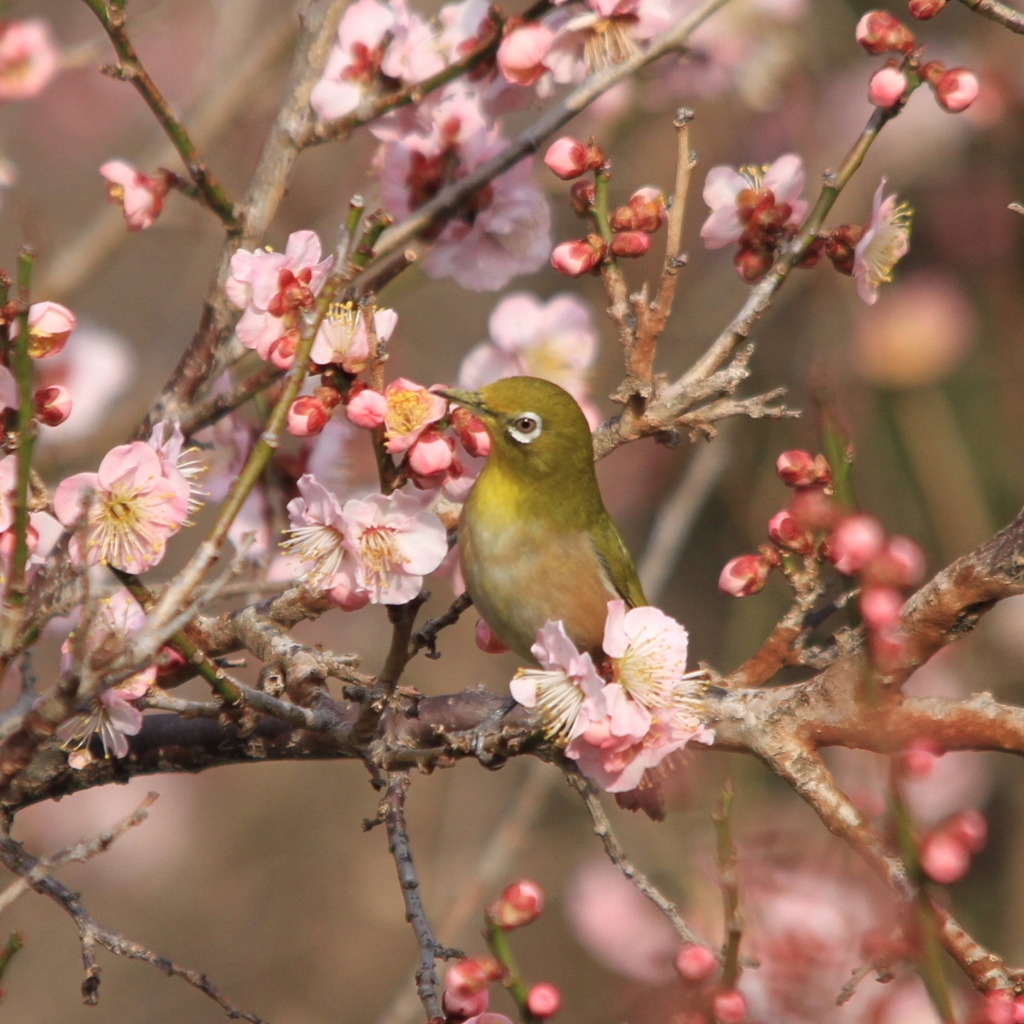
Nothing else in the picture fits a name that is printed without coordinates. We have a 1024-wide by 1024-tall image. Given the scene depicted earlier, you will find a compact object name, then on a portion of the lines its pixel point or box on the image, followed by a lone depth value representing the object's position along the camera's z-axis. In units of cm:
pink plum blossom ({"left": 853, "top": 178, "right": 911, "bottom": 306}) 466
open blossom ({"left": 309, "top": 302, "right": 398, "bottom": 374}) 426
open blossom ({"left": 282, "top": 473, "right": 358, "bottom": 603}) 440
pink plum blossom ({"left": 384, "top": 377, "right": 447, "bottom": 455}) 422
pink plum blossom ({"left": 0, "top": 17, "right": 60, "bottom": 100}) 631
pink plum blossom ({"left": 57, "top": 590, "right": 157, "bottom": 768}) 402
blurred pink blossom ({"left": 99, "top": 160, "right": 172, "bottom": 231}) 491
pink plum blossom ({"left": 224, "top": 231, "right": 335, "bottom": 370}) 432
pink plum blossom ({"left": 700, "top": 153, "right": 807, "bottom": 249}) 500
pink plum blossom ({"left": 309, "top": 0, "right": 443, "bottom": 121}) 493
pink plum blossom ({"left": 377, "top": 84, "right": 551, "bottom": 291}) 520
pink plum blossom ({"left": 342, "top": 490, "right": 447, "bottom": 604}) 432
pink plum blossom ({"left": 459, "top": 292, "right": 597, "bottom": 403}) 605
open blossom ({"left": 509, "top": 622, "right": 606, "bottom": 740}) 397
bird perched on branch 583
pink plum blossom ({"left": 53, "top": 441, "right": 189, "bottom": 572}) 389
